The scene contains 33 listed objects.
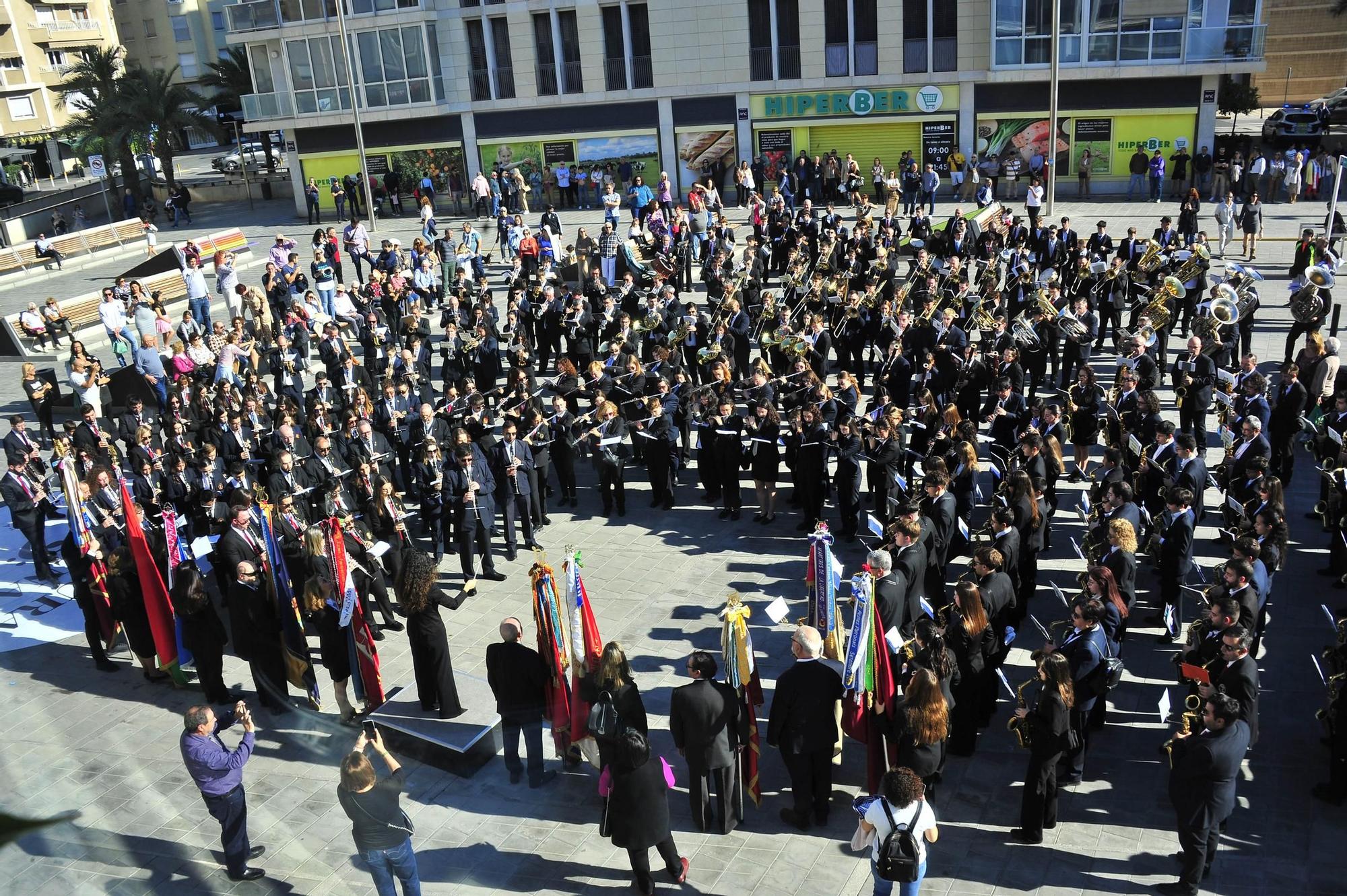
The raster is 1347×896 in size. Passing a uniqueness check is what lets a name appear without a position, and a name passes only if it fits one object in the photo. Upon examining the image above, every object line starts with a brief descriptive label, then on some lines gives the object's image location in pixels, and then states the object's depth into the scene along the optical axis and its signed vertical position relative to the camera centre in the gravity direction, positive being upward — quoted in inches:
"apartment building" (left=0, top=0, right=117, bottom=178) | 2381.9 +134.5
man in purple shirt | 306.5 -169.3
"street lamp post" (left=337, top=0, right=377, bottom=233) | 1301.7 -10.2
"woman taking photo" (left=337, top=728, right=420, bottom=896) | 274.8 -166.6
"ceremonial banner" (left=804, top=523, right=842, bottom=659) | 372.8 -161.6
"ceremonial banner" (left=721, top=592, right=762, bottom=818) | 322.7 -161.8
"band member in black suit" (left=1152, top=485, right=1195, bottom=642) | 408.2 -175.1
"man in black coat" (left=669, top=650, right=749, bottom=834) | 304.7 -170.7
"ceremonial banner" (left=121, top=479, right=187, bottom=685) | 421.4 -172.1
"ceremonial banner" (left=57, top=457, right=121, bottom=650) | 443.2 -162.3
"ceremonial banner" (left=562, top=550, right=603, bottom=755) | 355.3 -167.5
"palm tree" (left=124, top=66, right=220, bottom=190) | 1668.3 +20.9
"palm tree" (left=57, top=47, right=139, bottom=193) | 1665.8 +23.6
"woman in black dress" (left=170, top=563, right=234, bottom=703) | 401.4 -173.4
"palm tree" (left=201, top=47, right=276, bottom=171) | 1955.0 +65.4
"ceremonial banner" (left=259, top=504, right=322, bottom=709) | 410.6 -176.9
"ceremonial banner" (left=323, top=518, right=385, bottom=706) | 389.7 -175.3
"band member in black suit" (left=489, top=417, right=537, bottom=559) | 530.6 -169.1
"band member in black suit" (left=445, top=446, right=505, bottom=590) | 497.7 -169.0
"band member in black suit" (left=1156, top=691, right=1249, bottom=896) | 277.3 -172.9
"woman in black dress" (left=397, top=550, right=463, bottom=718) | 370.6 -165.5
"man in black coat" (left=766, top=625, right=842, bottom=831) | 312.0 -170.9
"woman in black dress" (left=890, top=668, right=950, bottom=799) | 301.0 -169.2
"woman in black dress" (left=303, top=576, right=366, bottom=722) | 387.9 -170.7
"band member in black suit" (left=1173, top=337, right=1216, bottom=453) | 547.2 -159.7
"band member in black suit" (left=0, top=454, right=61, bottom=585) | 547.2 -174.3
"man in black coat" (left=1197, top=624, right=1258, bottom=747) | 305.9 -163.9
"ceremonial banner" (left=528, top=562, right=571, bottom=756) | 350.9 -166.0
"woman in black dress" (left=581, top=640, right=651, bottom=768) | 309.9 -157.1
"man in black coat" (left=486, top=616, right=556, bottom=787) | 344.8 -172.2
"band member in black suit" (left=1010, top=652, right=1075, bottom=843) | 299.9 -175.8
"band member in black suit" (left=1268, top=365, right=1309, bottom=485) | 527.5 -170.6
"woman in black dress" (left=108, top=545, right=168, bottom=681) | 428.1 -173.7
